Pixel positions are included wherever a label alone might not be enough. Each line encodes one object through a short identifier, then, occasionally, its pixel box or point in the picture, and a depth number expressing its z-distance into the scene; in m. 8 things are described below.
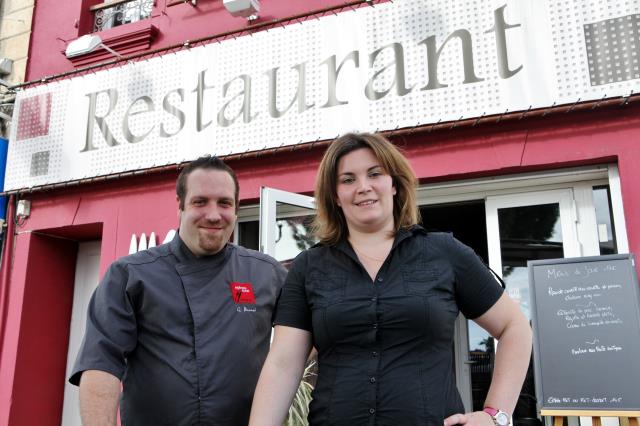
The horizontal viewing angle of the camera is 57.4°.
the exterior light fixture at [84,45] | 5.38
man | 1.71
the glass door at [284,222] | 4.23
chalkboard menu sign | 3.32
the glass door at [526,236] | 3.97
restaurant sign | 3.87
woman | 1.39
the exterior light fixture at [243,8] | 4.85
